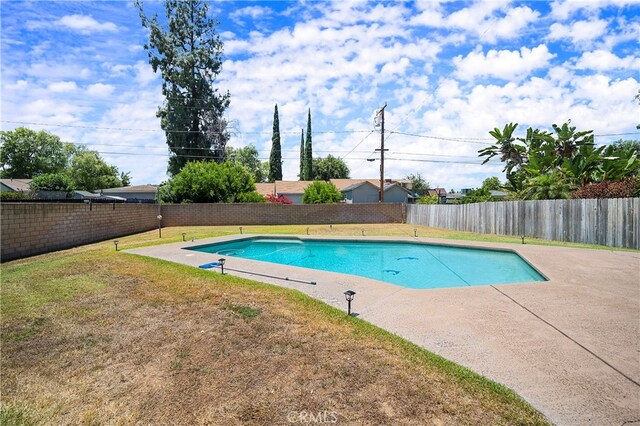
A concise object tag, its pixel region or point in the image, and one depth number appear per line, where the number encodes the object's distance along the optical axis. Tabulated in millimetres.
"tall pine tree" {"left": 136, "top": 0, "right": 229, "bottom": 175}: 29000
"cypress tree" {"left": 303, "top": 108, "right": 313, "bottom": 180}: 47625
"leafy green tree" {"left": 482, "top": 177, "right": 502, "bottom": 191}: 39822
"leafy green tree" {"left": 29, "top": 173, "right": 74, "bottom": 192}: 27578
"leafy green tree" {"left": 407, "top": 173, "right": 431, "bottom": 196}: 60441
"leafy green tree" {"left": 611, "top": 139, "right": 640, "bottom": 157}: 39091
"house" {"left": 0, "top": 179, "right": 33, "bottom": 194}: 29256
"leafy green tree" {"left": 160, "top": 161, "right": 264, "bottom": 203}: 23547
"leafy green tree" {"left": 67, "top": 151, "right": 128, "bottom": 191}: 43875
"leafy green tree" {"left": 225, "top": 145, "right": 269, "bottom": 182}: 53906
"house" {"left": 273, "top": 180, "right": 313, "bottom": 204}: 38250
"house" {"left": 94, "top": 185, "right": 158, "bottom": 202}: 36562
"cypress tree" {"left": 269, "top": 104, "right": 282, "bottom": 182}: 46406
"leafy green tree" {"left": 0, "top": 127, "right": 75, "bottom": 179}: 40281
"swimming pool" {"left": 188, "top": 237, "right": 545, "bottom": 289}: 9117
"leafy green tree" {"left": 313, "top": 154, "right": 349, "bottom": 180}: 53875
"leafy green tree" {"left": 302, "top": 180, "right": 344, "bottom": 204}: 25953
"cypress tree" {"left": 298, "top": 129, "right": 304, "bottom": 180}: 50894
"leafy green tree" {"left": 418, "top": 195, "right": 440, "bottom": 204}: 28117
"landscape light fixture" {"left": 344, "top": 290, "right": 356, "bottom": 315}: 4672
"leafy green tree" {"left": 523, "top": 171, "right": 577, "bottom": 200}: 14250
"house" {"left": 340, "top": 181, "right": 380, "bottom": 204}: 37562
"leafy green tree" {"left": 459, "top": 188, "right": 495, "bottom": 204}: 24428
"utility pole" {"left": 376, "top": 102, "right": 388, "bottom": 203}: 23616
